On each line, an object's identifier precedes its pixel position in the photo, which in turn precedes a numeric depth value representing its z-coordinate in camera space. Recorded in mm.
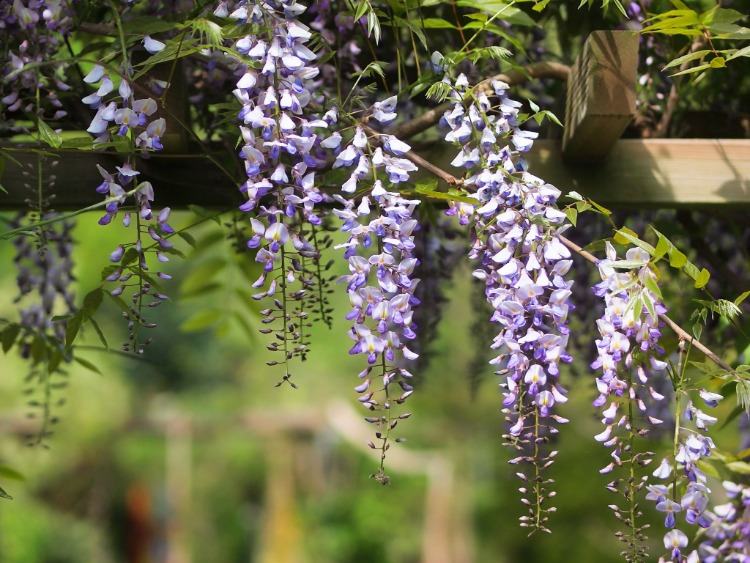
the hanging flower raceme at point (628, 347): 1906
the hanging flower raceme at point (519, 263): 1905
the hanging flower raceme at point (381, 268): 1903
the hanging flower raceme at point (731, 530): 2170
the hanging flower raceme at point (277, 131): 1890
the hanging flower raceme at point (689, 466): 1944
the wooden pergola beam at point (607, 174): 2114
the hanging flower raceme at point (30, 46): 2022
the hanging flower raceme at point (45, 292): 2322
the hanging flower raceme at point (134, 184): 1929
